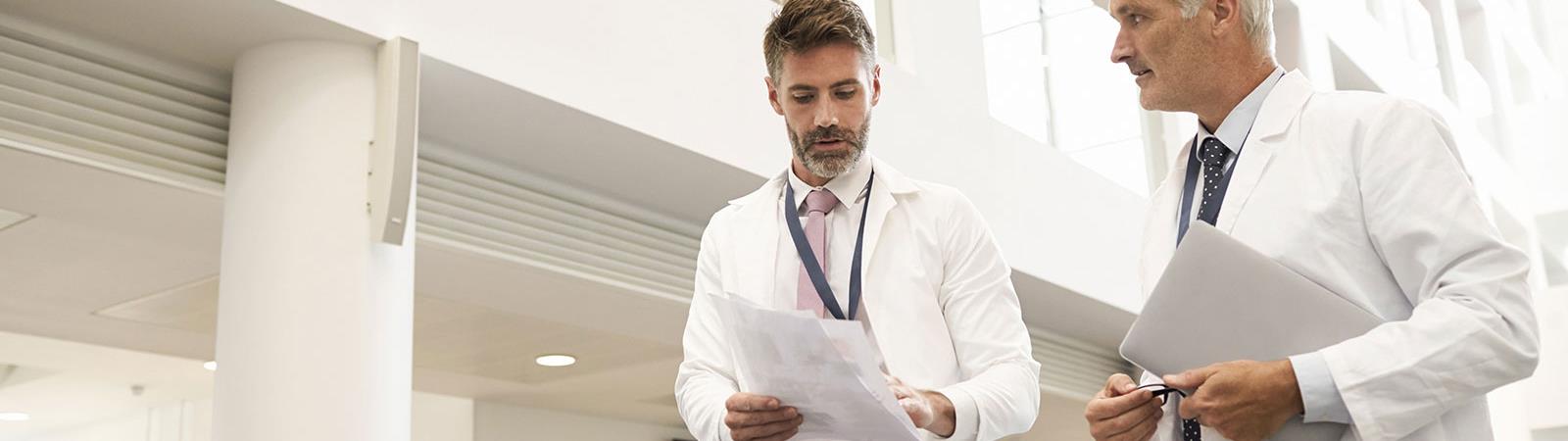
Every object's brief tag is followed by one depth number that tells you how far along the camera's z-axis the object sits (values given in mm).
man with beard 2062
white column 3234
